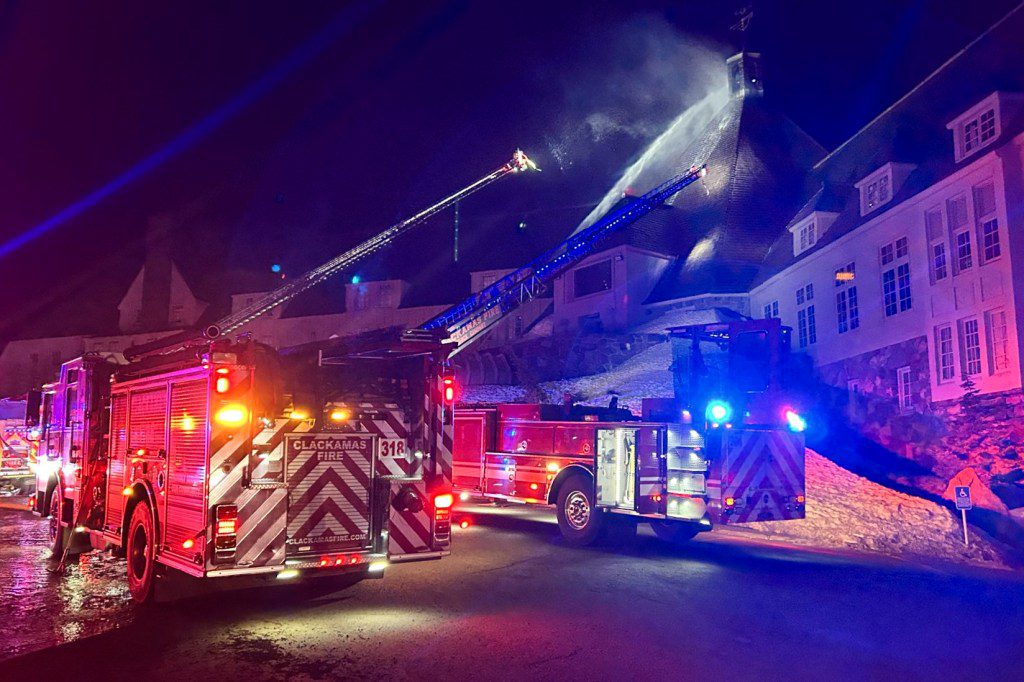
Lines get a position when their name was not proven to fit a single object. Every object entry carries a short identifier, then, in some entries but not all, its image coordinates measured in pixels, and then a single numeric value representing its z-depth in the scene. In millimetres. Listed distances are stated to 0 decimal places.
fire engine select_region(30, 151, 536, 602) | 7203
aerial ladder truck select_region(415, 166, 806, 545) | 11984
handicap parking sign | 12320
